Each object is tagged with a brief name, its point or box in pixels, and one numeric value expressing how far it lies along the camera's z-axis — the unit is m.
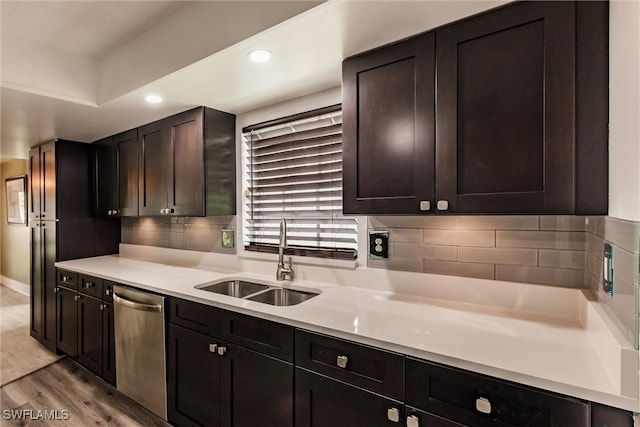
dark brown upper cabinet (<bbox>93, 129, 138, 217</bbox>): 2.91
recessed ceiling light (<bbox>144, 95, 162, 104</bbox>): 2.12
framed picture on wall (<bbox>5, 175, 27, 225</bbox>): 5.18
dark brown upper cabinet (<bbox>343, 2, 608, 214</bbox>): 1.07
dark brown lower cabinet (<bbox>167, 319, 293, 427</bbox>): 1.50
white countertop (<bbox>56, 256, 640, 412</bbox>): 0.89
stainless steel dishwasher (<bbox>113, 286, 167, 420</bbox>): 2.07
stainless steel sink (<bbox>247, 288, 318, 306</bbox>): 2.00
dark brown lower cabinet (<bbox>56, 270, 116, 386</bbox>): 2.51
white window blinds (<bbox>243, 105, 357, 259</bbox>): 2.09
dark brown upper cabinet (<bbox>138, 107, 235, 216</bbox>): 2.37
